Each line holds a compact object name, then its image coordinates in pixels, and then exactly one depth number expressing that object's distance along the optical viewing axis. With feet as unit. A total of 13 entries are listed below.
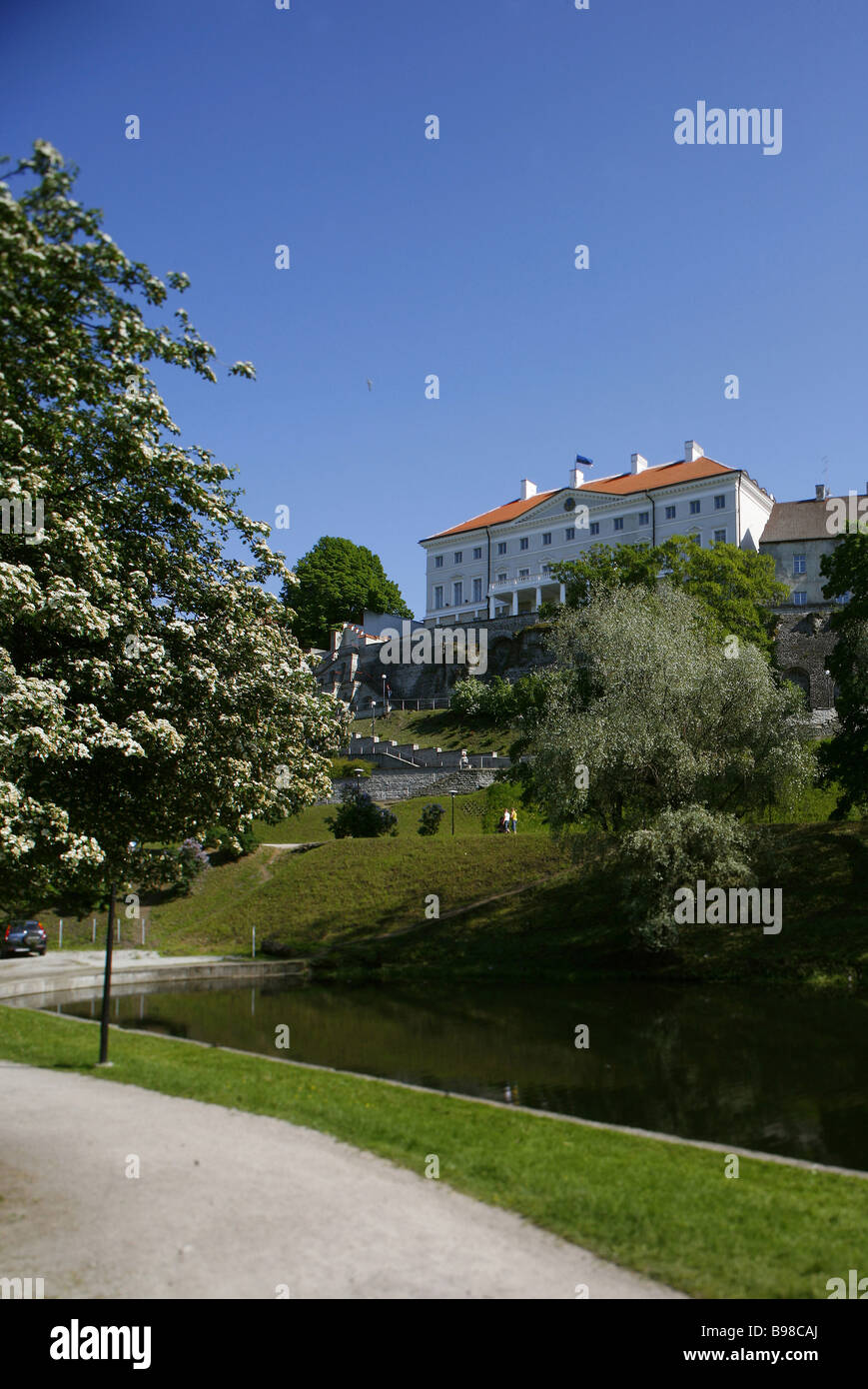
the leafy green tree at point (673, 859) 95.30
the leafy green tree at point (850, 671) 112.47
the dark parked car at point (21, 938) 110.73
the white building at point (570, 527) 295.07
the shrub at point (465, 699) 248.11
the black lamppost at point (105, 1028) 49.99
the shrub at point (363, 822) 159.63
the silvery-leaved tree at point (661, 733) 101.65
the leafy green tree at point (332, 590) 369.71
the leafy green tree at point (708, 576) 199.72
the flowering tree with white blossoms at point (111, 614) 27.89
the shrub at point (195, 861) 137.39
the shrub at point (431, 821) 159.12
